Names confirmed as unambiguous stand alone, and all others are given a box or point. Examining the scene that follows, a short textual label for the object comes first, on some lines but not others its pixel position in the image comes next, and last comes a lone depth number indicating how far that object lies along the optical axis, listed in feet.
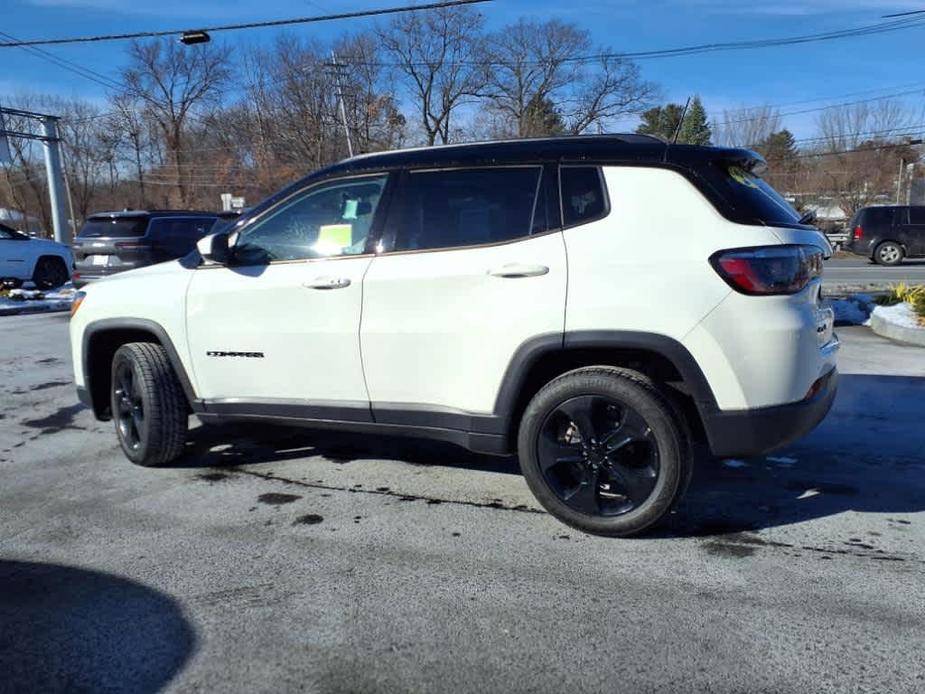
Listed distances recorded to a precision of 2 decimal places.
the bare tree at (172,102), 164.96
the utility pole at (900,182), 130.93
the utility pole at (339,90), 115.45
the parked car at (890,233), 69.36
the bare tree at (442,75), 141.08
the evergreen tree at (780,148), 148.77
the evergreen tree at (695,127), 81.13
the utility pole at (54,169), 74.84
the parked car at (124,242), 42.29
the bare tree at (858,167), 132.36
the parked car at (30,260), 52.39
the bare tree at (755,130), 148.56
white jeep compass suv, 10.30
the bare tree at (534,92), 145.69
